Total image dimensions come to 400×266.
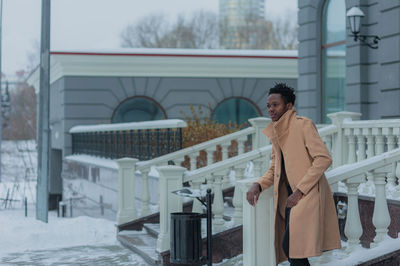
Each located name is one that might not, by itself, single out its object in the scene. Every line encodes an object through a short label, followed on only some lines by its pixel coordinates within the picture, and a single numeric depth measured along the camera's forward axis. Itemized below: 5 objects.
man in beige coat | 5.03
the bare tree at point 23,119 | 55.91
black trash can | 7.34
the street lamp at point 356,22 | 11.93
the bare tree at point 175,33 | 63.75
